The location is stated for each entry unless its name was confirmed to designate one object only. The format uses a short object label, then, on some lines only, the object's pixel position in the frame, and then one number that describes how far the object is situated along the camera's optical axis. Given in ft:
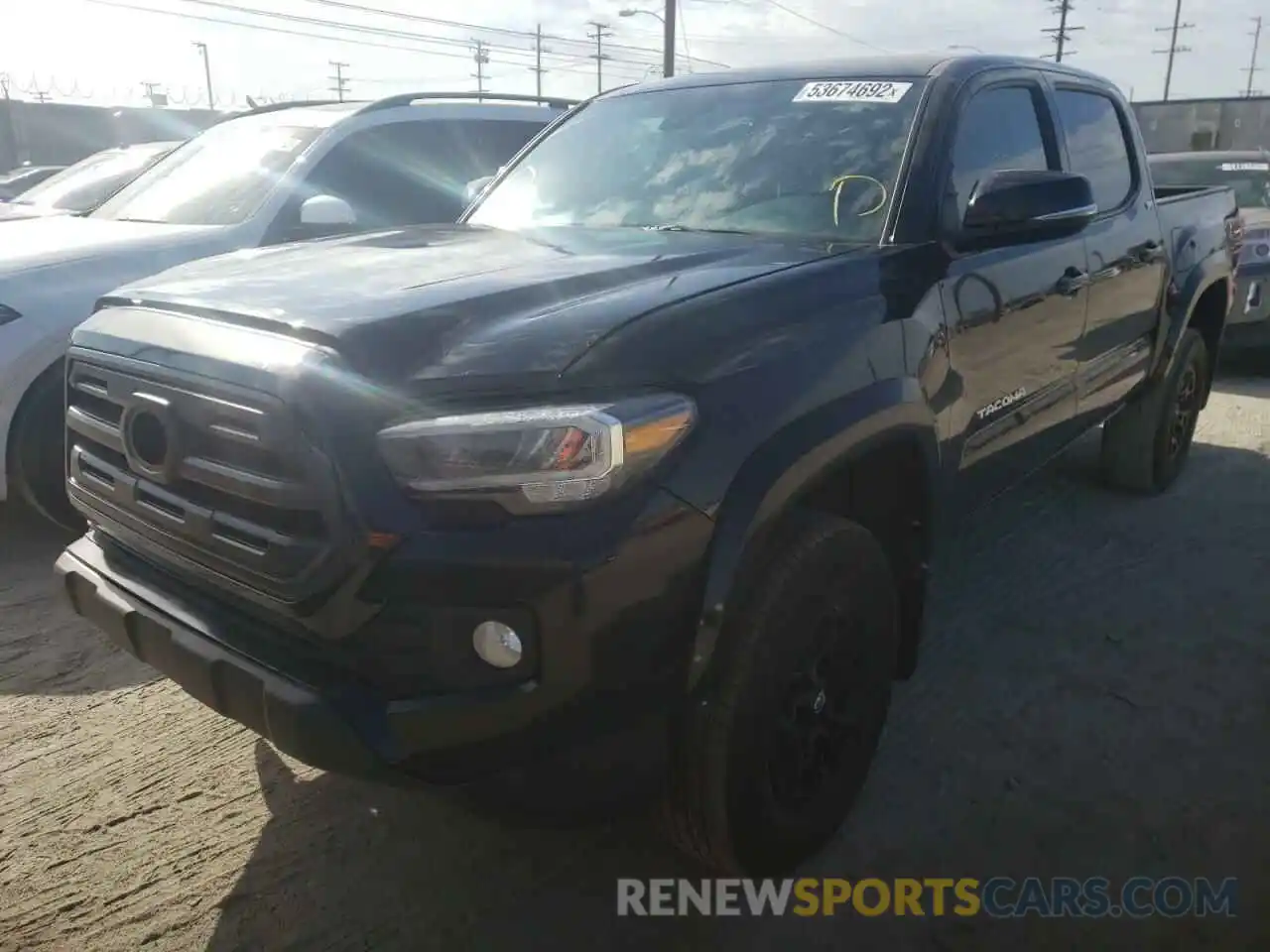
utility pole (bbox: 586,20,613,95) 192.24
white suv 13.32
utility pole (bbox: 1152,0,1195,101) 205.46
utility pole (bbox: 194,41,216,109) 197.67
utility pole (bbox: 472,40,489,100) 197.89
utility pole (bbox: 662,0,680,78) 85.20
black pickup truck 5.76
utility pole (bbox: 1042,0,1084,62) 181.12
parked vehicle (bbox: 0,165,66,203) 59.32
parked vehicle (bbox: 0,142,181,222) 25.46
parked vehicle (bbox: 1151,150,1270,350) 24.75
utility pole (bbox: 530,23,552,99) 204.95
